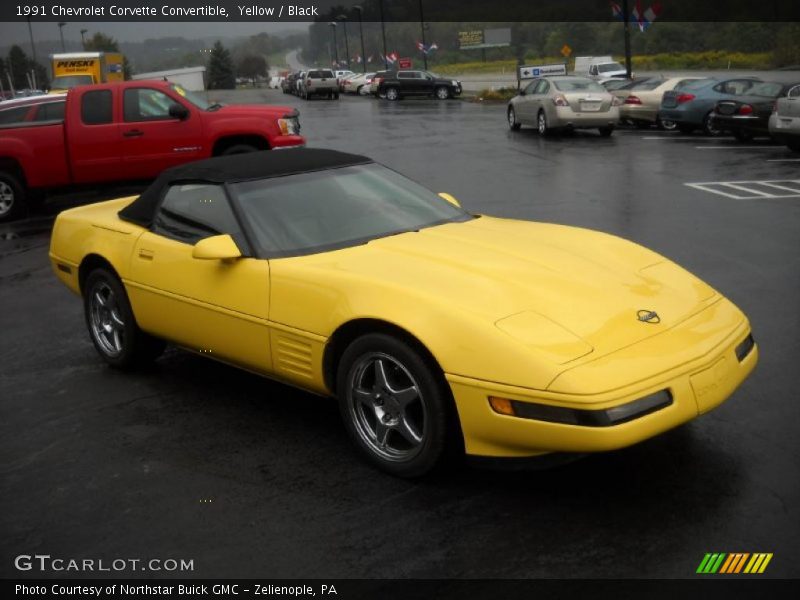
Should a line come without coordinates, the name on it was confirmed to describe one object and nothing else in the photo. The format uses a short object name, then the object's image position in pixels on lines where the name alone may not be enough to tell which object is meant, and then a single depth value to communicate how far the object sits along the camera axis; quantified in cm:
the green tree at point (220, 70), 12612
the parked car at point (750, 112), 1847
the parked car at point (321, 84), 5069
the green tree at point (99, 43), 14485
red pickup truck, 1316
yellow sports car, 361
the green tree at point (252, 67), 15538
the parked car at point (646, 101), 2283
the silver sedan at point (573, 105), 2105
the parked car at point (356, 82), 5850
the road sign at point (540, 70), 4484
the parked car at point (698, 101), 2005
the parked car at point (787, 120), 1609
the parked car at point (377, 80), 4923
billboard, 10044
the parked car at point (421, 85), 4653
